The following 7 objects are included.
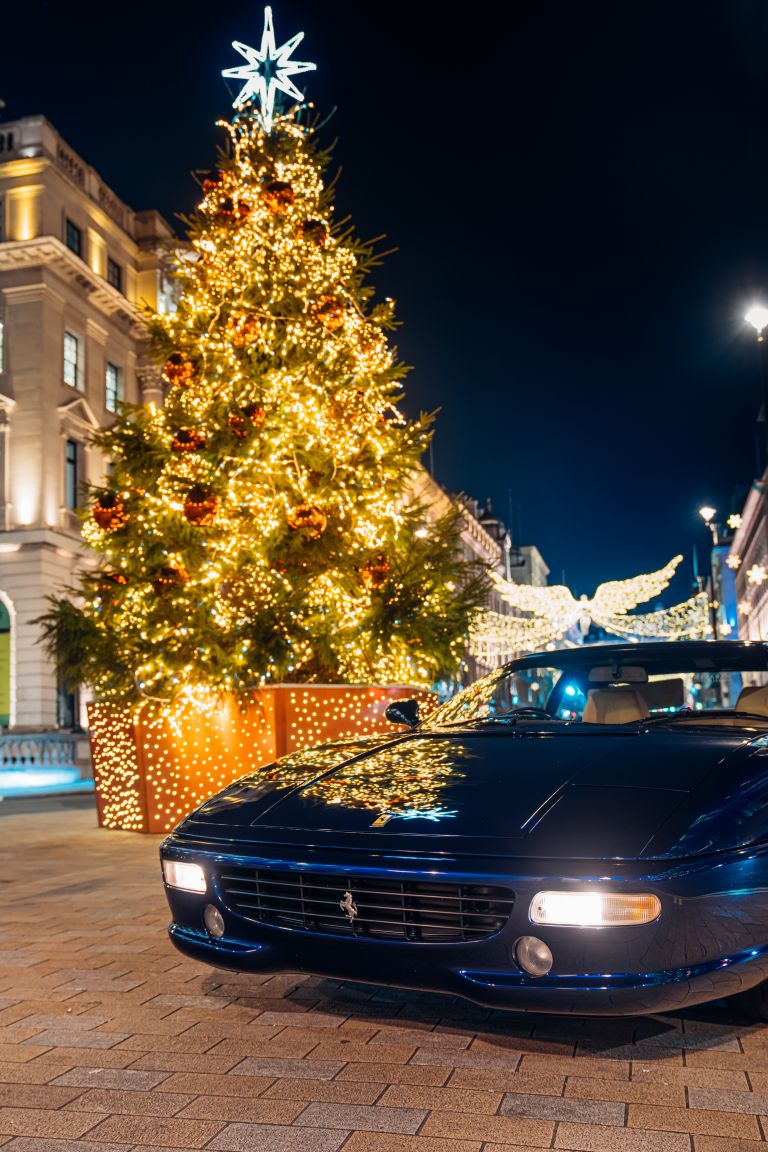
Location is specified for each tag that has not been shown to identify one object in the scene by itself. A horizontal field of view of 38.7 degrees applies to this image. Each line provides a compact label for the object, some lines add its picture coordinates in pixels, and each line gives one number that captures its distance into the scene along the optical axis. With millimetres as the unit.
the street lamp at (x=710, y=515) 44228
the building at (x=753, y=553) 63688
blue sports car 3174
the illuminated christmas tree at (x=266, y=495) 11766
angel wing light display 38438
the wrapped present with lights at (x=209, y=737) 11320
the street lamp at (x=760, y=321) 25641
